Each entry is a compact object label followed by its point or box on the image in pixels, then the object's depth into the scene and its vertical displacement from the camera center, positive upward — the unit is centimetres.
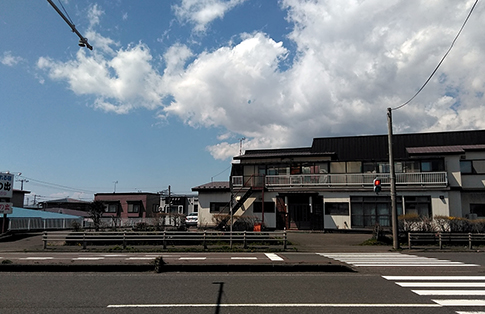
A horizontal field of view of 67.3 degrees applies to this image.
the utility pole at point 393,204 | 1686 +1
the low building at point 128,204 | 5500 -12
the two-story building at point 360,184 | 2675 +155
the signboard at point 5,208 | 2495 -35
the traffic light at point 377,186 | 1764 +87
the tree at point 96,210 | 2597 -49
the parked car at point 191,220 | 4781 -221
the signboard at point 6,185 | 2556 +127
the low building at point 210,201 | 3098 +22
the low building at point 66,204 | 6969 -19
